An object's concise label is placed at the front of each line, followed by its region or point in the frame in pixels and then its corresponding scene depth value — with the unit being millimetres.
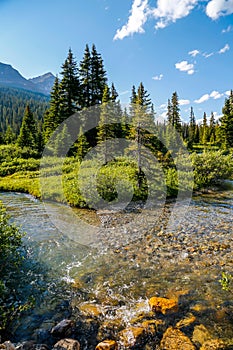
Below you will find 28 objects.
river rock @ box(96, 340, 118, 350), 5020
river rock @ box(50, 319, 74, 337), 5500
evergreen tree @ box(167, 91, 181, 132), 49522
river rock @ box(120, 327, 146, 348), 5250
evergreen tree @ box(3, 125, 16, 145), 50425
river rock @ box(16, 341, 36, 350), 4811
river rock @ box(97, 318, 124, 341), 5488
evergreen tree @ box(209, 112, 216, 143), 70238
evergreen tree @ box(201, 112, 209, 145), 73506
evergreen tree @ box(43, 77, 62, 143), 37688
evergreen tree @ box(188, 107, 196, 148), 78569
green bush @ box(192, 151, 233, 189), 22797
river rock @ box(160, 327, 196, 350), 5051
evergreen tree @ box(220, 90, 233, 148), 52531
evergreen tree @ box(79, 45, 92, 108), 38281
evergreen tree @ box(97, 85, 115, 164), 25234
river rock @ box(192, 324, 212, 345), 5225
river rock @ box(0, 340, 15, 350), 4537
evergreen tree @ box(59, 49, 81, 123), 38281
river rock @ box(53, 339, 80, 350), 4945
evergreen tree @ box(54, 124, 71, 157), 33688
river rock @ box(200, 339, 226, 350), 5000
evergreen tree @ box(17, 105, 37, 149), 41781
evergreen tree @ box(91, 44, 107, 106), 38562
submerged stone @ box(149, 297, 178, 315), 6207
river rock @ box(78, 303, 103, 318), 6160
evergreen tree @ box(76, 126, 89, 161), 31531
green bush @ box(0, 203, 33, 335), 6200
